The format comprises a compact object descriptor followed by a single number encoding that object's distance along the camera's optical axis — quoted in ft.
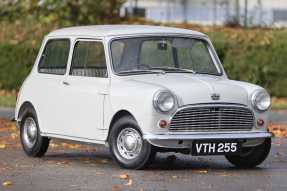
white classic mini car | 42.78
